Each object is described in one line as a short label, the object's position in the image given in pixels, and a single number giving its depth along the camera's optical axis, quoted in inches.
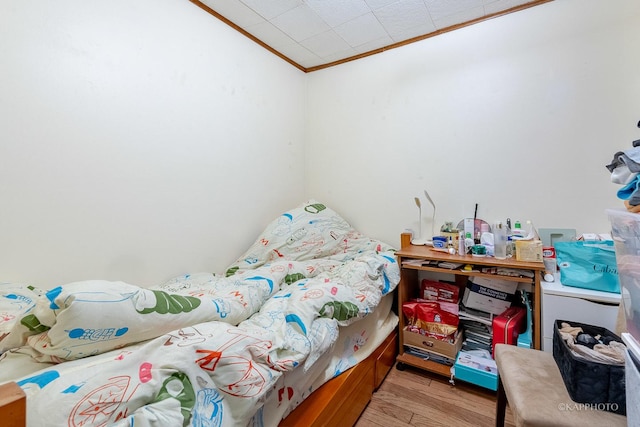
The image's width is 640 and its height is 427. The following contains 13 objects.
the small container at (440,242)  75.5
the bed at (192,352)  24.5
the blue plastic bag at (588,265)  51.4
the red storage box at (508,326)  61.1
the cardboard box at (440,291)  74.2
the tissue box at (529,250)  60.4
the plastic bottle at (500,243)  65.7
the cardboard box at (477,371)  59.8
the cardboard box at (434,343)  66.4
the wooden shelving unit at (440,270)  57.6
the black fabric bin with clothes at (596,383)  33.8
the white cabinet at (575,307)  50.4
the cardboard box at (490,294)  66.2
